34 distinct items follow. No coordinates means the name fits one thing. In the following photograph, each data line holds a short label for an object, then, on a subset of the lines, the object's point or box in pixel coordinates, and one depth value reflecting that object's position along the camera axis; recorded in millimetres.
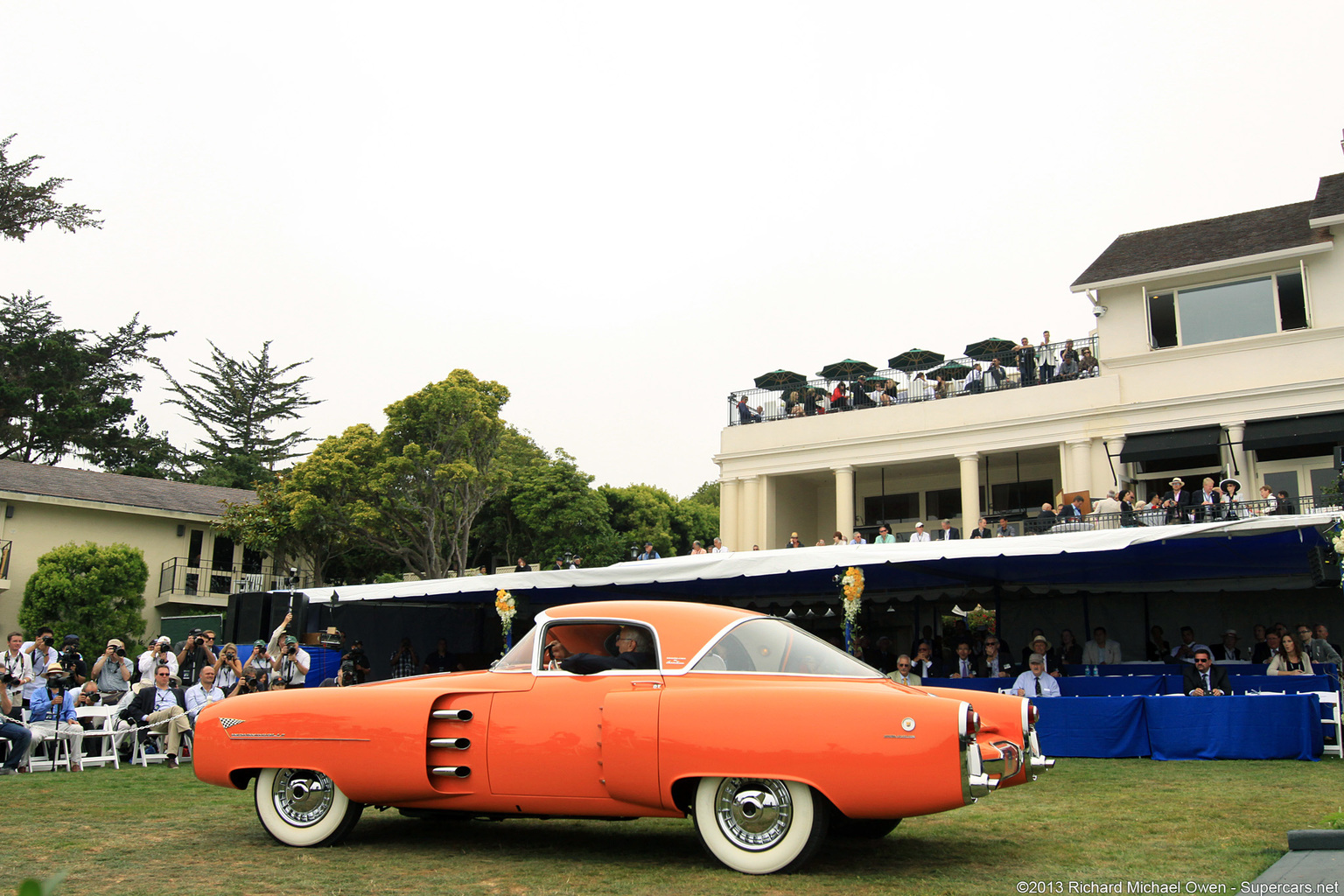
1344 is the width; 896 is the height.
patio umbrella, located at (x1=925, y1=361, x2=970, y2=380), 28547
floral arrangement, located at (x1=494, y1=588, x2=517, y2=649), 16938
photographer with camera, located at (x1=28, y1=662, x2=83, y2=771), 12303
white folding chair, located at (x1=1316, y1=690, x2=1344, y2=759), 11836
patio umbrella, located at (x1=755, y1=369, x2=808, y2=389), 31406
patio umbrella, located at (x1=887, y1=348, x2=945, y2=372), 29031
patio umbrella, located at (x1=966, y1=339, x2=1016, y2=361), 28125
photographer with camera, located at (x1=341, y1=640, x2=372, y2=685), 18734
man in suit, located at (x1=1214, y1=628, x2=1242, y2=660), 17312
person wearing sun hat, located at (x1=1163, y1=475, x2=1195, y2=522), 20078
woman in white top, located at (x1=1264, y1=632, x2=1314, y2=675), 14289
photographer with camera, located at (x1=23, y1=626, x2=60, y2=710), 12742
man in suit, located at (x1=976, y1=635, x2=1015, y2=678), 15680
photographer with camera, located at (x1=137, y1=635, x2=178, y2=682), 13945
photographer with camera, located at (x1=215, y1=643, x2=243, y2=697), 14203
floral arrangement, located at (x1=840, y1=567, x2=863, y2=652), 14328
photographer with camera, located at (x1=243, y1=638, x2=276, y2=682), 14414
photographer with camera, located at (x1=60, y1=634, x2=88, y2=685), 13961
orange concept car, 5609
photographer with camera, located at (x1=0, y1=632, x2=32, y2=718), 12461
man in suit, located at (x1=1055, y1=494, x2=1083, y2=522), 21875
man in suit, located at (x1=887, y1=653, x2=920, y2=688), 15164
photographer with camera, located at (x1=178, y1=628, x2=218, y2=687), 14750
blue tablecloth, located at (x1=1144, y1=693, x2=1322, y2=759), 11859
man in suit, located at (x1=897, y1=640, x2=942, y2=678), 16688
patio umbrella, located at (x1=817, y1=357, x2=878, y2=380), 30609
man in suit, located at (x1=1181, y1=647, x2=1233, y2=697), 13750
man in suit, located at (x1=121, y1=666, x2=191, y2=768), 13547
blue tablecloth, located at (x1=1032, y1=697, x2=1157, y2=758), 12703
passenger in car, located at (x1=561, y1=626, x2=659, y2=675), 6367
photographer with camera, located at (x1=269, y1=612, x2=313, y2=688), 14500
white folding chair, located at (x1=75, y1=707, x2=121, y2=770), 12758
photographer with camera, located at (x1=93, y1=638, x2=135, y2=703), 13891
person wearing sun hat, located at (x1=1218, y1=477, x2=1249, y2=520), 18781
